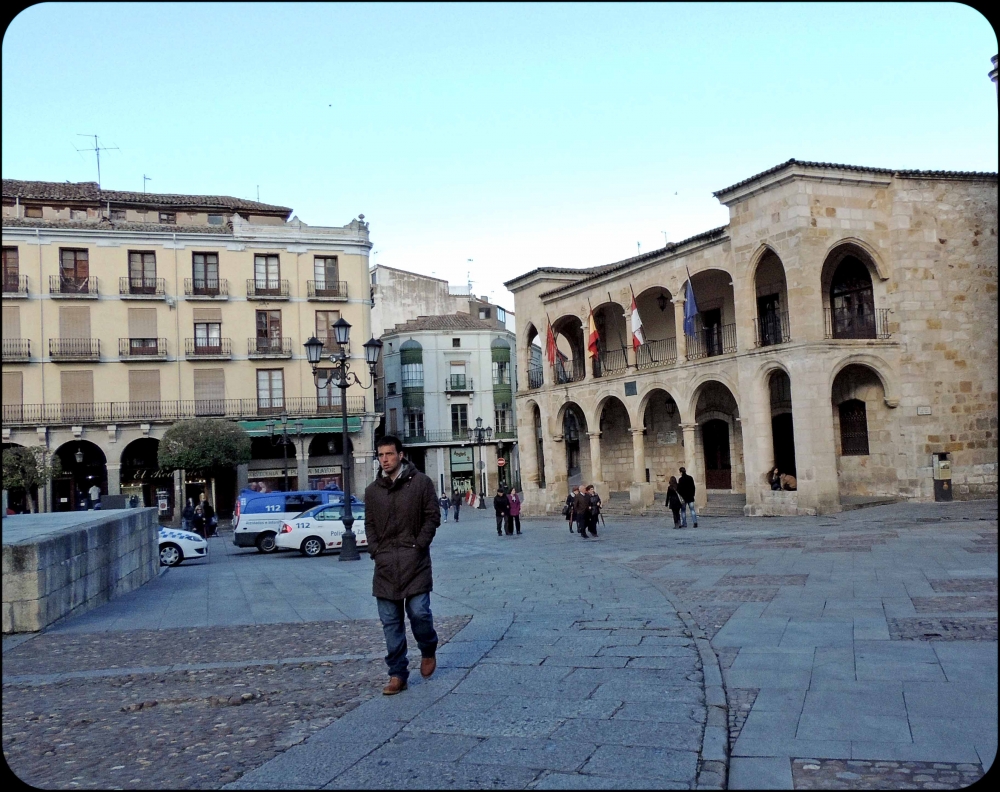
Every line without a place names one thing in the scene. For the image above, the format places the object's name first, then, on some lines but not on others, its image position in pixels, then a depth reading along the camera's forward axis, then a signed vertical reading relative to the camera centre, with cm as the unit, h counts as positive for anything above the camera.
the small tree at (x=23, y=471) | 3375 +15
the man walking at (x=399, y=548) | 646 -68
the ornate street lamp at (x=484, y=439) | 5482 +81
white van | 2466 -141
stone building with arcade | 2388 +278
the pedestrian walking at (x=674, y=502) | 2342 -157
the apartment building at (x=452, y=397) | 5703 +363
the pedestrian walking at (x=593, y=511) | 2245 -165
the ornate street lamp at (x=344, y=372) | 1948 +200
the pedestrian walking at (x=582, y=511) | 2242 -164
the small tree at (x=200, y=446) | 3994 +90
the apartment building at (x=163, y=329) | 4284 +690
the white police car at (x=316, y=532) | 2208 -176
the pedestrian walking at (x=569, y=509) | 2521 -180
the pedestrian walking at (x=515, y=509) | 2469 -163
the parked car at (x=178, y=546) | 2192 -195
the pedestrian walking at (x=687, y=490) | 2367 -129
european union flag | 2778 +403
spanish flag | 3216 +381
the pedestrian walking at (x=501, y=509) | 2473 -161
